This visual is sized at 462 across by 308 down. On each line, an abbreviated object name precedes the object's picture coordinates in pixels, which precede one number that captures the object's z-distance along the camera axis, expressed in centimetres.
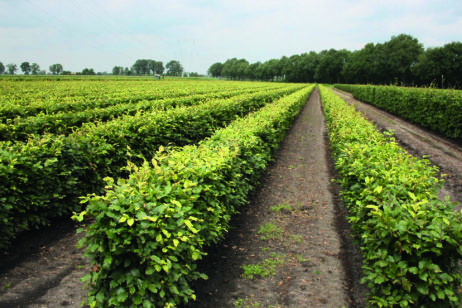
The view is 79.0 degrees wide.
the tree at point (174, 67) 18894
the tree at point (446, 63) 5791
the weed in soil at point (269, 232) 494
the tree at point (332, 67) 11456
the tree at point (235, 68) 15666
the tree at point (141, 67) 17838
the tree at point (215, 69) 18788
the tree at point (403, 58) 7481
